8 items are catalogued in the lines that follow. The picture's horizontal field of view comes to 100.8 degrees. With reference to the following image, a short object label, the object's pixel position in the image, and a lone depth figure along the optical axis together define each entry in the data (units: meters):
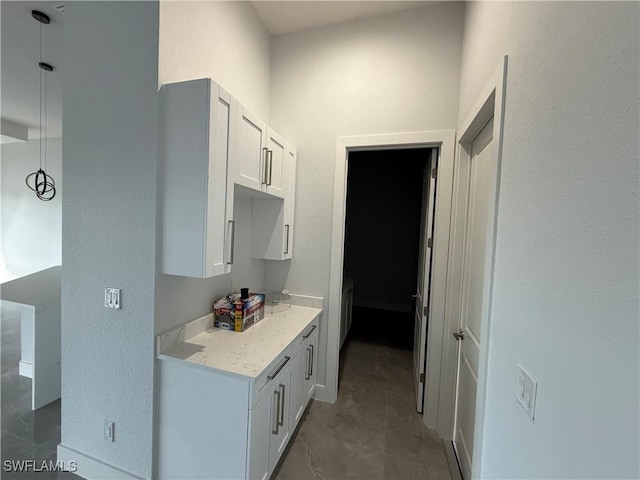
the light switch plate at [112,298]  1.49
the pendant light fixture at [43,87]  1.94
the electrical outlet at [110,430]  1.54
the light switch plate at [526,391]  0.77
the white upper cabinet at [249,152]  1.55
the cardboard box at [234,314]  1.82
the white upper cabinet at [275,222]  2.23
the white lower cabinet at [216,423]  1.31
